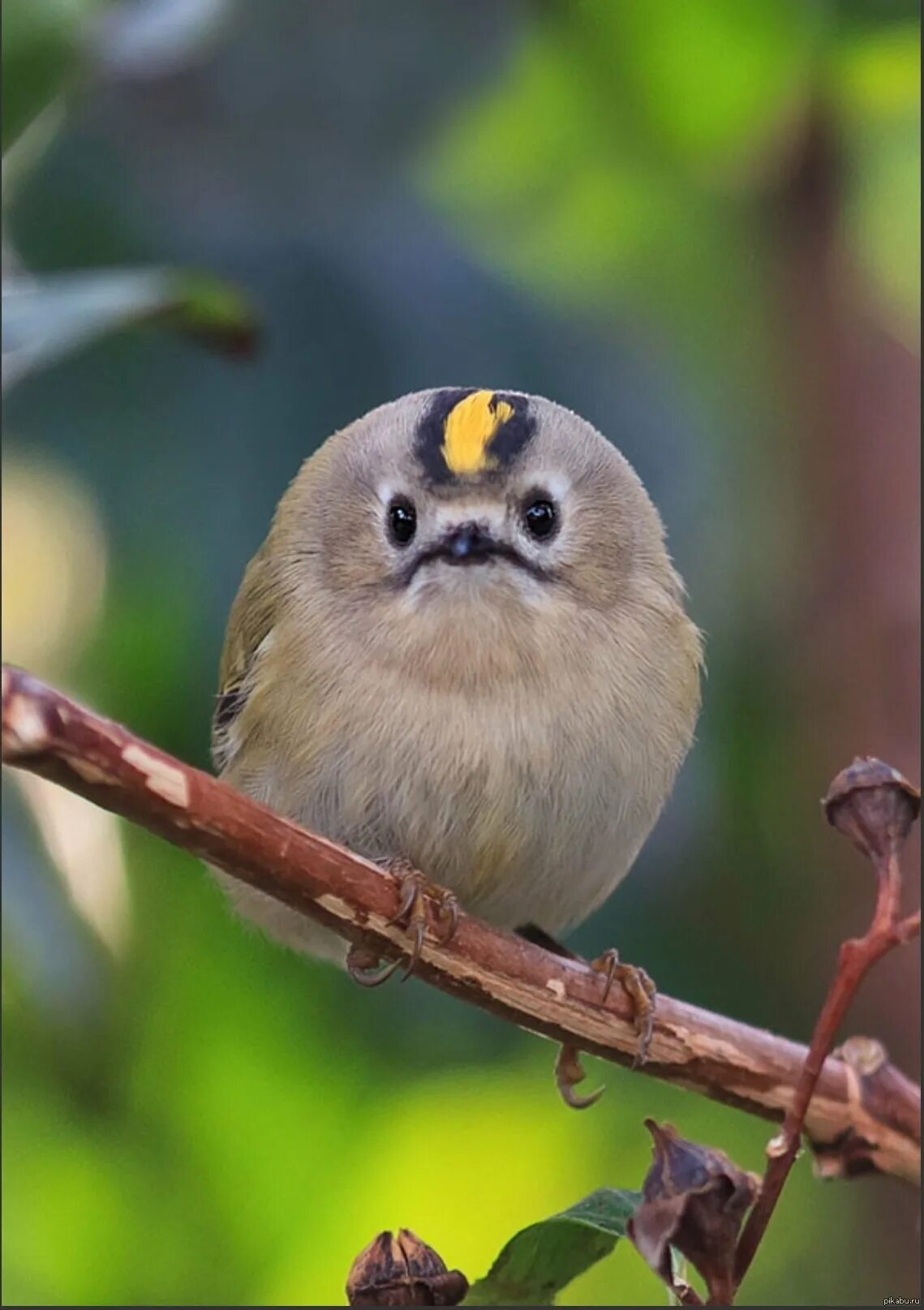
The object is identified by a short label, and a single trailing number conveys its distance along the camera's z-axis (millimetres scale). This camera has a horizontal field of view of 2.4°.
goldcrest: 2011
